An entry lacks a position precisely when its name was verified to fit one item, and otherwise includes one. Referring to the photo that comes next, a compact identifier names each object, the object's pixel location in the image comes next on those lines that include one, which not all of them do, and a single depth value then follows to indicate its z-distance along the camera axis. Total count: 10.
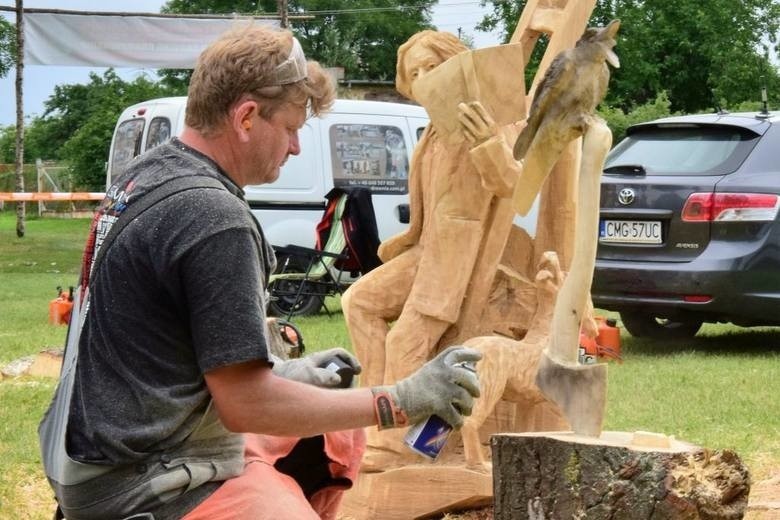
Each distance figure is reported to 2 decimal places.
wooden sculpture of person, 4.72
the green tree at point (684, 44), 32.66
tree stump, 3.54
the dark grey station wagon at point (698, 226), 8.12
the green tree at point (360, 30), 47.66
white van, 11.73
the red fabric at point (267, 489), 2.69
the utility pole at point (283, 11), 16.23
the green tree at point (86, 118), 30.00
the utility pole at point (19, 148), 19.73
